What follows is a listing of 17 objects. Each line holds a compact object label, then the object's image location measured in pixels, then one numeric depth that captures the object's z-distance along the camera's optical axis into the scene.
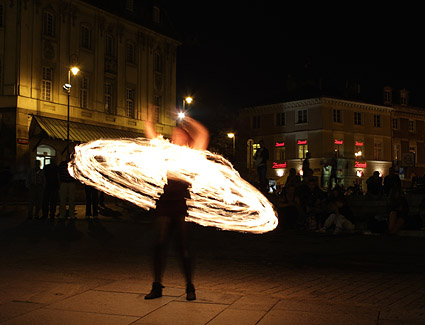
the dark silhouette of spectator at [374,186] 25.08
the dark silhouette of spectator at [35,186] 19.88
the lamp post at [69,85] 41.69
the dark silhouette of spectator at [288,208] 19.31
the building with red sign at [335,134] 71.94
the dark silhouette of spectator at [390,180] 21.55
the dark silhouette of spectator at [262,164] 25.11
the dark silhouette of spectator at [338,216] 17.75
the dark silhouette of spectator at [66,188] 19.47
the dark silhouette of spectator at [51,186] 19.67
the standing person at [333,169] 29.42
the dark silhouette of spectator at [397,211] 17.12
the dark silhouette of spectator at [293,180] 20.57
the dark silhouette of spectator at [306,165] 24.38
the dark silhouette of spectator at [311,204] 19.12
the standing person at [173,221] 7.47
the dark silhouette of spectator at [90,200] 20.31
